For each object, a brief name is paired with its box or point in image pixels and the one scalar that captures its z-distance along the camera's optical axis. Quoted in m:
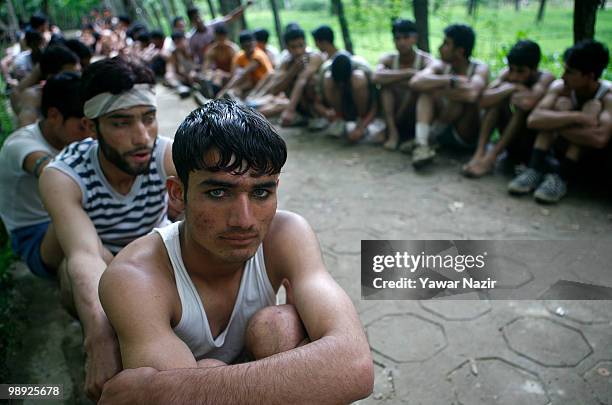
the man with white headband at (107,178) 2.36
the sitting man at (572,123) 3.96
